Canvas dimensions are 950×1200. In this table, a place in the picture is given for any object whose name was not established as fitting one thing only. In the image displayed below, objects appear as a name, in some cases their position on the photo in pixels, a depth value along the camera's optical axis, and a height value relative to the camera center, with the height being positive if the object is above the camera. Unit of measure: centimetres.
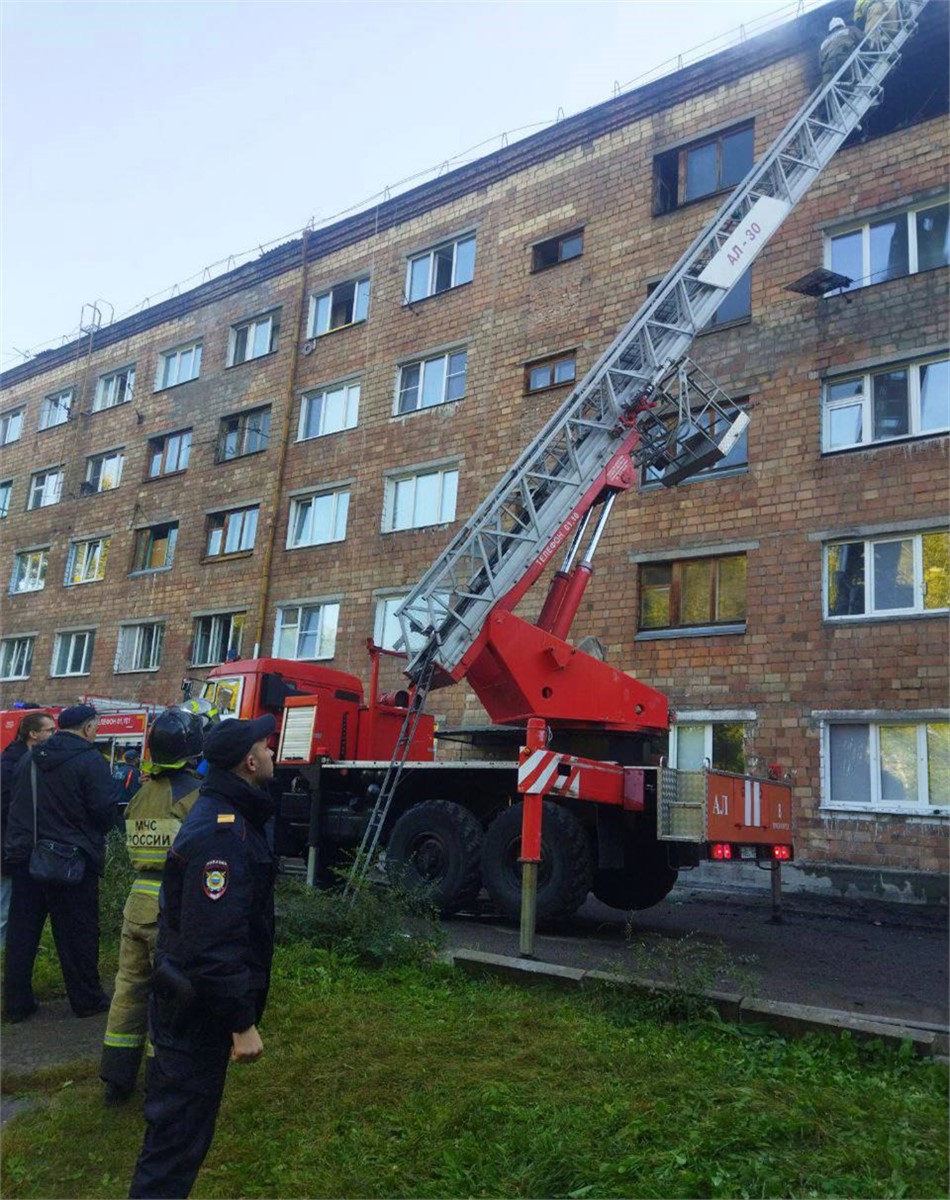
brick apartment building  1407 +666
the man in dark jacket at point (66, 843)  596 -57
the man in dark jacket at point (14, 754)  612 +0
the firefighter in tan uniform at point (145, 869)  465 -51
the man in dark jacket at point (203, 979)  309 -66
